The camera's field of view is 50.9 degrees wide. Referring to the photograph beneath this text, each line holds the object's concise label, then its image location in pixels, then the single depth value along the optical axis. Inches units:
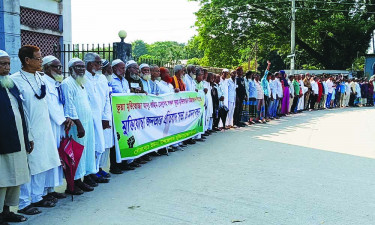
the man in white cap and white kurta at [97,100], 233.5
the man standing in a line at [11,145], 160.1
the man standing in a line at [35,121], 180.9
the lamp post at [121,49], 394.0
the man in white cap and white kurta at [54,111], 198.5
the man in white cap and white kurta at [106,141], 251.4
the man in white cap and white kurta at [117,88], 269.6
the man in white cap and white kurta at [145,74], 311.3
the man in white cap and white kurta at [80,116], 211.3
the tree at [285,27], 1225.4
